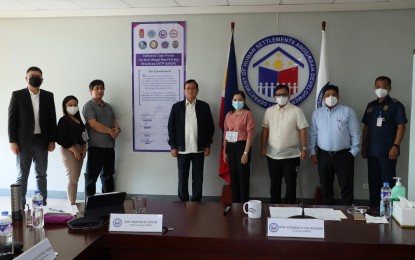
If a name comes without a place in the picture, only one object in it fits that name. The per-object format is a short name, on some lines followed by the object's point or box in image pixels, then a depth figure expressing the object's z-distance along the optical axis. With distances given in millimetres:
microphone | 1866
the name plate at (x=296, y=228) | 1630
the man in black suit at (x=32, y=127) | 3652
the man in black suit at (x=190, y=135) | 4008
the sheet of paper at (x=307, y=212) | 1936
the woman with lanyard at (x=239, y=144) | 3844
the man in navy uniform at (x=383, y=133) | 3699
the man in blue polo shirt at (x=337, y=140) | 3637
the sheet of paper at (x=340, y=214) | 1956
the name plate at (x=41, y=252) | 1214
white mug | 1918
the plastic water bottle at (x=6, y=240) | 1379
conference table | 1536
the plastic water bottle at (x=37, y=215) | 1755
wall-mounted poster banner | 4426
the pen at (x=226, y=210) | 2008
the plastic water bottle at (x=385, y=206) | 1949
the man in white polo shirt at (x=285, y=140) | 3762
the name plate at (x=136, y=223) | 1703
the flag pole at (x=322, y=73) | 4078
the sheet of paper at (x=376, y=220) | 1849
